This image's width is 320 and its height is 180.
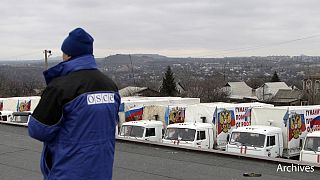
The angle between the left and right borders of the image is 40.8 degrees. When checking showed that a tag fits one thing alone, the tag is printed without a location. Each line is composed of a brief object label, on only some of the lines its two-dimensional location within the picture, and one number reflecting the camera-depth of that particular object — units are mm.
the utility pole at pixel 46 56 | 50612
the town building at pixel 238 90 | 109594
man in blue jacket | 2971
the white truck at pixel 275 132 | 18125
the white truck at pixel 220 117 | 22000
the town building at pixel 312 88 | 79544
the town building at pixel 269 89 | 103888
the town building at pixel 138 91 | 77456
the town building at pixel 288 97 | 89812
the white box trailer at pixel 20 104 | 32597
